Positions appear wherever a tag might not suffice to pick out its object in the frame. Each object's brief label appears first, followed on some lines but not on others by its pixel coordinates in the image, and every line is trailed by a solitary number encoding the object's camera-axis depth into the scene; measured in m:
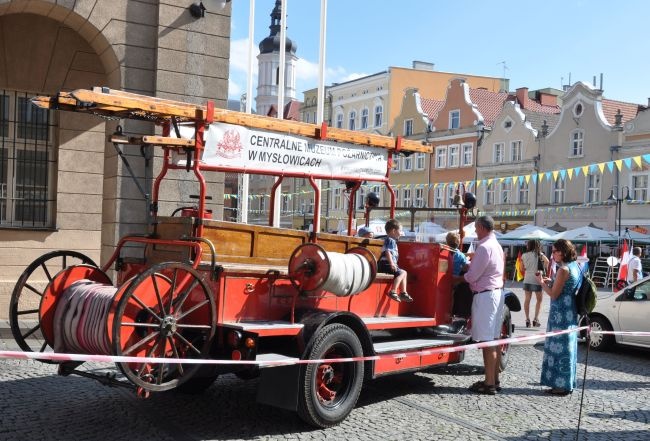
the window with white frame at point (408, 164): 50.98
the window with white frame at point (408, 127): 51.94
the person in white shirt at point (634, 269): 18.27
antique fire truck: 5.39
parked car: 10.77
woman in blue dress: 7.86
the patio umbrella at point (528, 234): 29.44
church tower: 79.44
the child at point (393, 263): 7.47
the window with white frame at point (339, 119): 59.43
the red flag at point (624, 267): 20.86
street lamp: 34.71
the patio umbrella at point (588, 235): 28.09
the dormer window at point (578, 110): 39.83
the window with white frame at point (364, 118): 56.92
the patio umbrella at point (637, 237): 29.13
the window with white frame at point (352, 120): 58.14
